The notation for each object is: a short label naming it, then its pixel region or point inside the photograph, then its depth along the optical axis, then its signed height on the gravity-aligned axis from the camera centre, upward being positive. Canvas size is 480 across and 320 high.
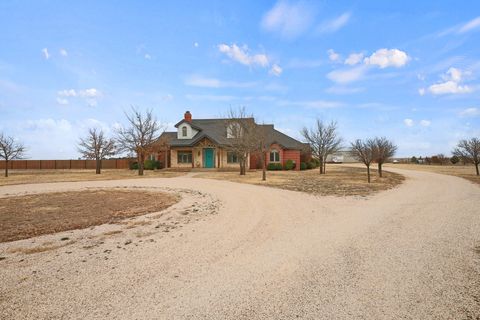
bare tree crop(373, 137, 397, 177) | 22.20 +1.23
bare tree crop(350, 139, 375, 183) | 20.52 +0.99
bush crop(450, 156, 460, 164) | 47.03 +0.56
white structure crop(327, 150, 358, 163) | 68.49 +1.68
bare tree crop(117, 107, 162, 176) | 27.22 +2.70
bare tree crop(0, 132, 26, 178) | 28.39 +1.96
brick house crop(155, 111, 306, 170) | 32.28 +2.05
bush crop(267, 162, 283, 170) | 32.75 -0.05
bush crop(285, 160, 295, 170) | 33.03 +0.05
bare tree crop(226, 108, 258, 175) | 24.64 +2.78
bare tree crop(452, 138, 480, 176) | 25.59 +1.19
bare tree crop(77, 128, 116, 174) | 31.00 +2.24
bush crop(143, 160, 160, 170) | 34.59 +0.40
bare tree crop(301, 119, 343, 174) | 31.12 +2.59
